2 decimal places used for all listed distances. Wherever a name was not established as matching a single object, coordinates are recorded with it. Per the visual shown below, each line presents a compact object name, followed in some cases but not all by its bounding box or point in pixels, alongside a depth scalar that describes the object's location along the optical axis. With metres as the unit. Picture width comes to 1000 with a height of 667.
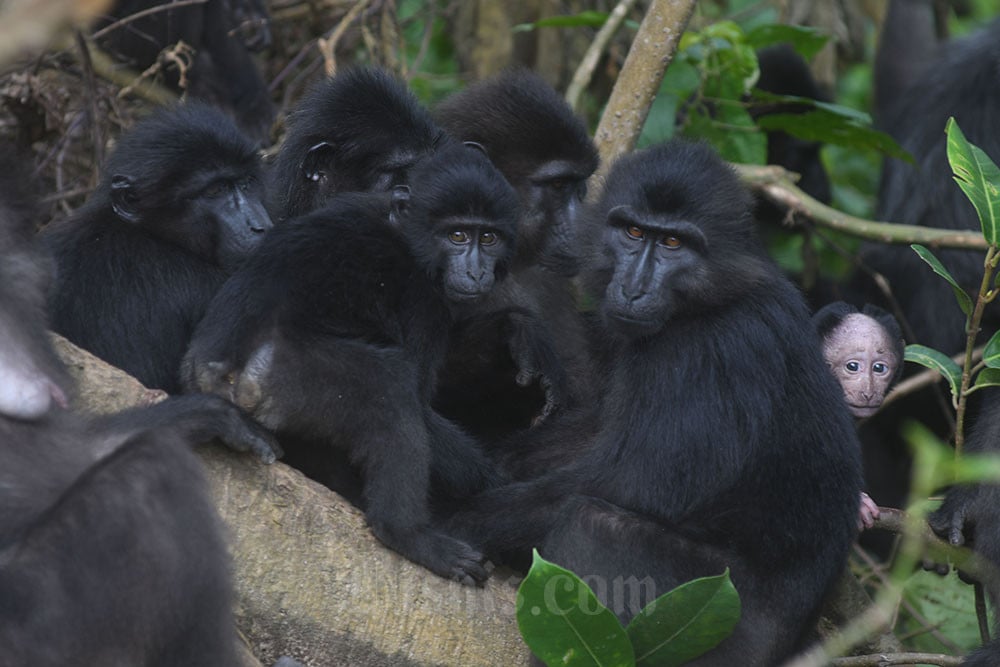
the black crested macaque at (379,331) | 8.05
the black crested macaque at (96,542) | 5.42
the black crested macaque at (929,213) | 15.07
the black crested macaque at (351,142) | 10.48
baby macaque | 10.27
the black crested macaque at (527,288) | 9.60
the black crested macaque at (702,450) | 8.08
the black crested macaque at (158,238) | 9.12
